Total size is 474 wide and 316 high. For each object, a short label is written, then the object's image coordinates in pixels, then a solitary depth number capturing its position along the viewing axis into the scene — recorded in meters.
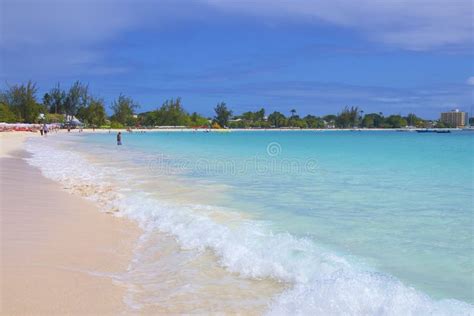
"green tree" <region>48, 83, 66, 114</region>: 97.25
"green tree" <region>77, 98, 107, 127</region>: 95.56
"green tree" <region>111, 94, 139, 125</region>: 106.28
